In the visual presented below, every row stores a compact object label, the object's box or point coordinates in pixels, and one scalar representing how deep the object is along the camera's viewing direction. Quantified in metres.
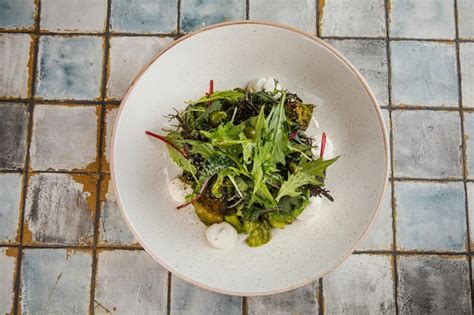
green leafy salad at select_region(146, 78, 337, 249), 0.55
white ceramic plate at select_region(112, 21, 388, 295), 0.58
